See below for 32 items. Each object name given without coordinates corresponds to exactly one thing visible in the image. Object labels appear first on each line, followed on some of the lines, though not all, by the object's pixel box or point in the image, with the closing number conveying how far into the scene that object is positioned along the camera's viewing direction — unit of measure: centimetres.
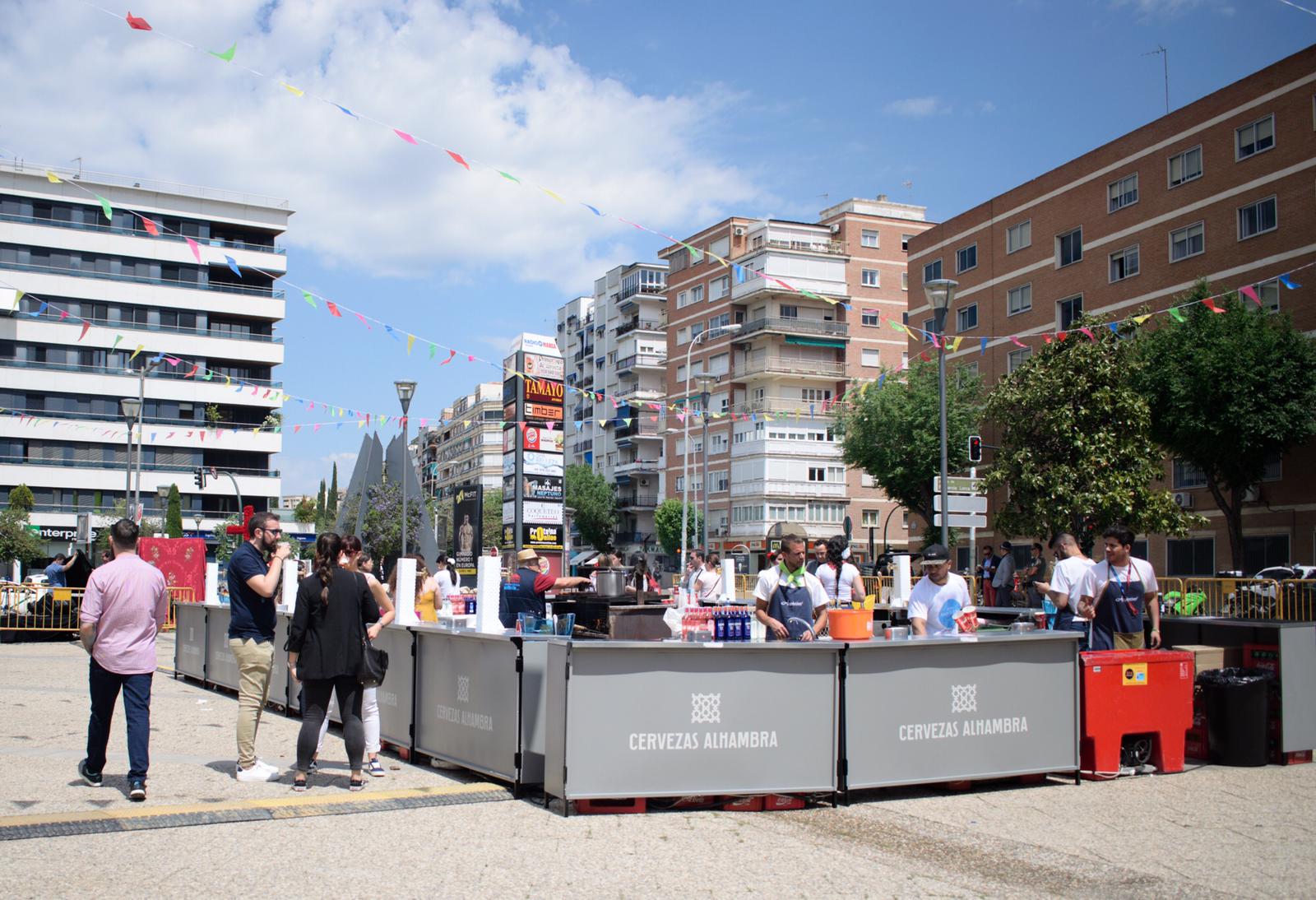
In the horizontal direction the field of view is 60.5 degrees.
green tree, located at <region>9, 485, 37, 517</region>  5741
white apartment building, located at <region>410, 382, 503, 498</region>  12719
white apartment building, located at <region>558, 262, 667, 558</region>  8938
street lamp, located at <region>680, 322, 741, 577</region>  7609
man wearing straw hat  1186
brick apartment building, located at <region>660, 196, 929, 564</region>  7250
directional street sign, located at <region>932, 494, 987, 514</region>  1902
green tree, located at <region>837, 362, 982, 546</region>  4881
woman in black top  788
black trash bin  959
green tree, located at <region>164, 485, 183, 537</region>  5369
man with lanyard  990
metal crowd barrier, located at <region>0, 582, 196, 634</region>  2311
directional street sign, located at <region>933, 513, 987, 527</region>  1906
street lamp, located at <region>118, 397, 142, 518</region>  3409
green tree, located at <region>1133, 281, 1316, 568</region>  3234
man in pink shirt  754
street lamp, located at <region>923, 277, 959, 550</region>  1909
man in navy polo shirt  830
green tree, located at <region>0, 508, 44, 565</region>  5266
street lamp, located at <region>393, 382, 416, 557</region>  3014
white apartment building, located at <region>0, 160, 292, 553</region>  6619
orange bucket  798
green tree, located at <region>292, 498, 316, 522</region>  9338
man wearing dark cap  899
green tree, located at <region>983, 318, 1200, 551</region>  3369
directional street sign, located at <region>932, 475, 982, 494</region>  1936
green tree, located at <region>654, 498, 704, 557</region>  7656
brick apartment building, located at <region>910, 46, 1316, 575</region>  3544
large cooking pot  1536
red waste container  891
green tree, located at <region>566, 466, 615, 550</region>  8838
